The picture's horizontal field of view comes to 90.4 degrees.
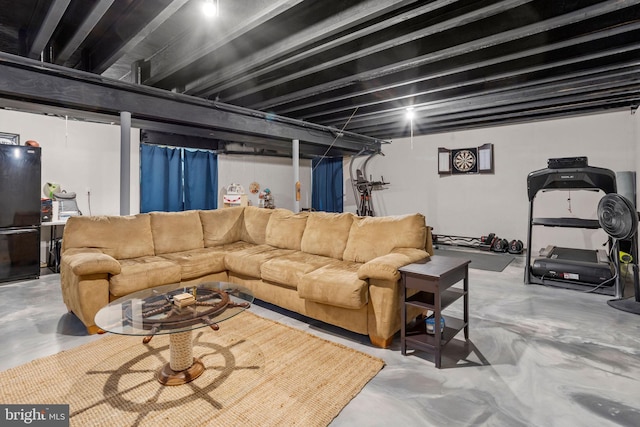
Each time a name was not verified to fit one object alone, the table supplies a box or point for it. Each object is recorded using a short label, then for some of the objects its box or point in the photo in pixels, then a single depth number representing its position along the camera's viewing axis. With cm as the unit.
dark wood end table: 212
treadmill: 382
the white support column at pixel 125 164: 415
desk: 461
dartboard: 710
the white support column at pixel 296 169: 645
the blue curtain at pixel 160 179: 603
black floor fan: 336
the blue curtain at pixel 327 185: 948
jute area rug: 163
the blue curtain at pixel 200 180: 668
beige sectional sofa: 243
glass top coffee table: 174
